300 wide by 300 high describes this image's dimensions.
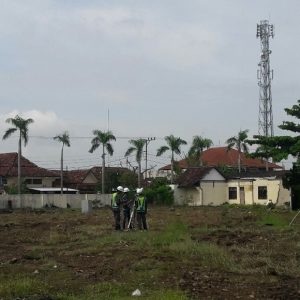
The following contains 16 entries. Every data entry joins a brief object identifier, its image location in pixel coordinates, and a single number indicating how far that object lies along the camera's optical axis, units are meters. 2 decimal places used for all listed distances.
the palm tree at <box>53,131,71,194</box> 63.69
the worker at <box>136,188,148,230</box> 23.86
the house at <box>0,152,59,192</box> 70.69
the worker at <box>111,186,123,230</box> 24.20
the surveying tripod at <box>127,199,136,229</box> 24.67
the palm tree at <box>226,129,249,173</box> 70.75
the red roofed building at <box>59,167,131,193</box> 74.31
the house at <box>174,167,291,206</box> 61.75
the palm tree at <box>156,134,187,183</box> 69.06
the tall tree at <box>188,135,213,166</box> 71.56
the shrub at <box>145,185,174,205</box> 62.84
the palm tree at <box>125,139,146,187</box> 68.12
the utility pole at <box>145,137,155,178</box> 69.64
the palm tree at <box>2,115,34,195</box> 58.06
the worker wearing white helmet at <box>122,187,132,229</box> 24.58
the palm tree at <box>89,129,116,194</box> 64.81
